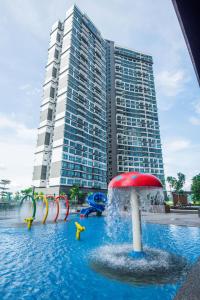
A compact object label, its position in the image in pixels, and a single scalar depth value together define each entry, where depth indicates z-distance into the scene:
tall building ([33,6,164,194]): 60.91
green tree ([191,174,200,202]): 40.81
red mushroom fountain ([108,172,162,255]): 5.71
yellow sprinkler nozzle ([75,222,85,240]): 9.40
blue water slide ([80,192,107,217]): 21.81
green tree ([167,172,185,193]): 50.34
